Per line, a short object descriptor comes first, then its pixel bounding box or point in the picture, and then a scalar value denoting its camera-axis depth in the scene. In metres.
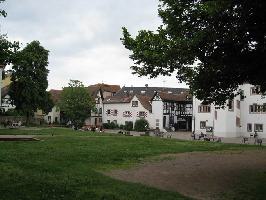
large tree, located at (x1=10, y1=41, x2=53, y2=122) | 50.87
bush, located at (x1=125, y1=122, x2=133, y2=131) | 58.10
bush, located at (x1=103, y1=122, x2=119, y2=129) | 60.67
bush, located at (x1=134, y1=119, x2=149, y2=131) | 56.55
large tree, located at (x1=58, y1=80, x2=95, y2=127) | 59.23
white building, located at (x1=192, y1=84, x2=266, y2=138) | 47.53
